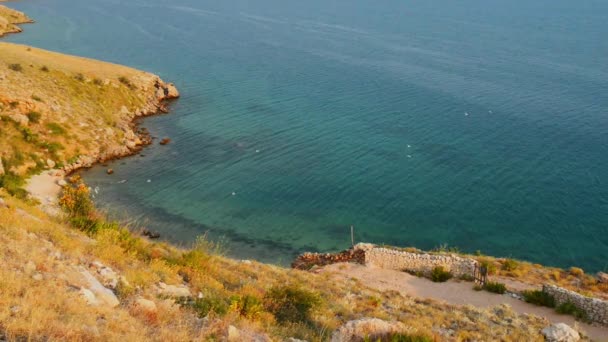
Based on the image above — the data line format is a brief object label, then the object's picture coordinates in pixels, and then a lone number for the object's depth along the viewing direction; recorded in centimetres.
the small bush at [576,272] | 3450
